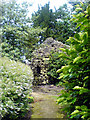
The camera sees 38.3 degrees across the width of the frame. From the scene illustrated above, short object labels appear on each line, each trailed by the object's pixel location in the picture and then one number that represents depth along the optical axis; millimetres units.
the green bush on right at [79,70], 1438
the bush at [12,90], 2182
